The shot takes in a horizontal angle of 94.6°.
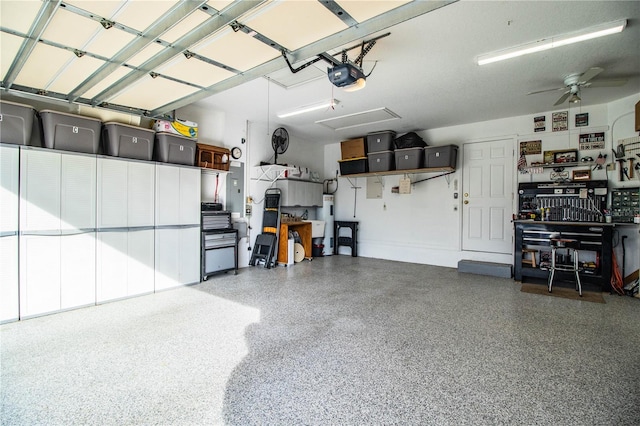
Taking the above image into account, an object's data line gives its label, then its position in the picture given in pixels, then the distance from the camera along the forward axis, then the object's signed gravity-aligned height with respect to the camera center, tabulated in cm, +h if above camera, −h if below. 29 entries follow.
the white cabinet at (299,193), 666 +44
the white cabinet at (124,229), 375 -25
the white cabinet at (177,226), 430 -24
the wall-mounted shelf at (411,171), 593 +87
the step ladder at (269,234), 590 -47
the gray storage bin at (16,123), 306 +92
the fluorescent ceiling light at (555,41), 276 +175
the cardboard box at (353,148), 688 +150
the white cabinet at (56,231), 321 -24
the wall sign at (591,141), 493 +123
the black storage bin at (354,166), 688 +109
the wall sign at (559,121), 520 +165
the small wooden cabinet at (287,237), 613 -58
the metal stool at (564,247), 436 -50
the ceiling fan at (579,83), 344 +163
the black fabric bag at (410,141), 621 +151
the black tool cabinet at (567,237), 446 -58
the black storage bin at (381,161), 649 +113
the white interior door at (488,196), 576 +34
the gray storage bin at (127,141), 384 +93
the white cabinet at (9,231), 307 -23
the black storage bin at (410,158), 612 +114
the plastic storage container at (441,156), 582 +114
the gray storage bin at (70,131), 337 +93
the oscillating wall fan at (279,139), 619 +152
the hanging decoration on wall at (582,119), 504 +162
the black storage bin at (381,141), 649 +160
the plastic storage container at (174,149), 434 +93
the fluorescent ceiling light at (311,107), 478 +177
